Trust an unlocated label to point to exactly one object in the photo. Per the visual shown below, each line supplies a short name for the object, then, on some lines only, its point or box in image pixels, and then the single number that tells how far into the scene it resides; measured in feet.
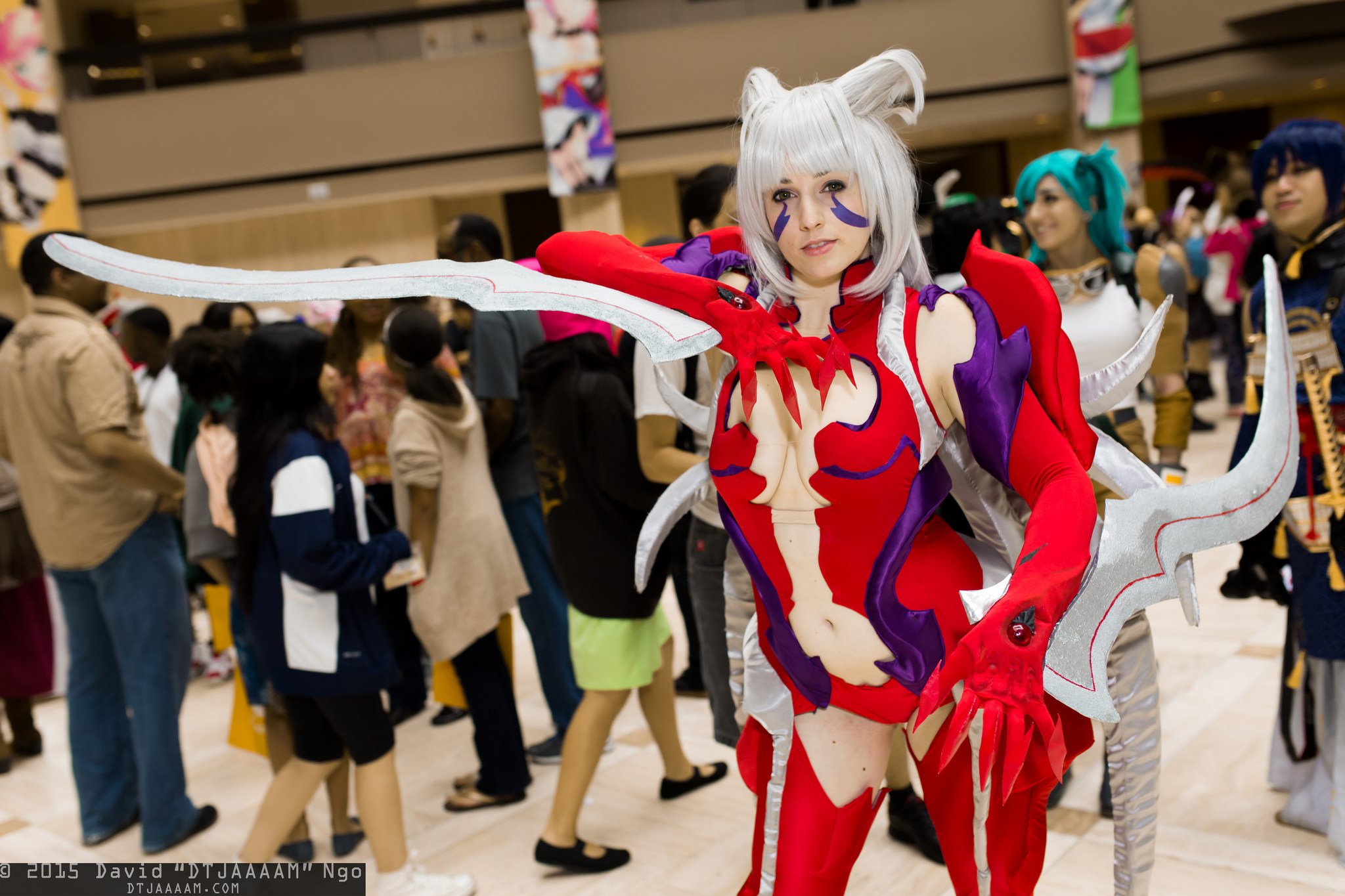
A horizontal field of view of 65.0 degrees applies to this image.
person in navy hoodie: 8.35
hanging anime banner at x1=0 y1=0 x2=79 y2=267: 39.63
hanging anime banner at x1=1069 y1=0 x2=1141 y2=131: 39.27
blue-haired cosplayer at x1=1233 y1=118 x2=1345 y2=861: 8.02
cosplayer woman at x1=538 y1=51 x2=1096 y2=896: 4.90
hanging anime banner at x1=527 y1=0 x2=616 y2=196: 40.27
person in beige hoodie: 10.41
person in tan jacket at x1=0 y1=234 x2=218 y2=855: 10.77
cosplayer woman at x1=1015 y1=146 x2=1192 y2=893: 9.05
